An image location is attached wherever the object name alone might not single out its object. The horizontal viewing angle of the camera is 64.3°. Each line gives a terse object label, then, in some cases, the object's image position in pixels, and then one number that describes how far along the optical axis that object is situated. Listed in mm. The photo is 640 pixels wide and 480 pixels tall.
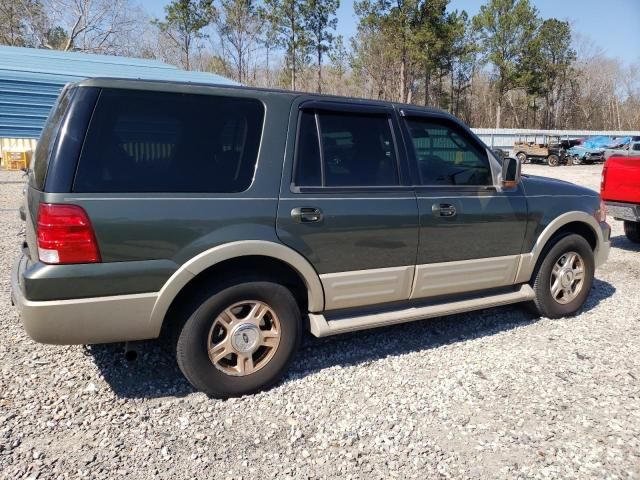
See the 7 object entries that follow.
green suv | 2773
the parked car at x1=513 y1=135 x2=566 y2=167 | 29922
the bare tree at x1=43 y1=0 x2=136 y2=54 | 38062
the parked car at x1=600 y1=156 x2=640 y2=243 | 7320
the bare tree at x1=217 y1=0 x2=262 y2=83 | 40100
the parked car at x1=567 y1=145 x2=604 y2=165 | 30969
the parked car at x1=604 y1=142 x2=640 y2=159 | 24234
